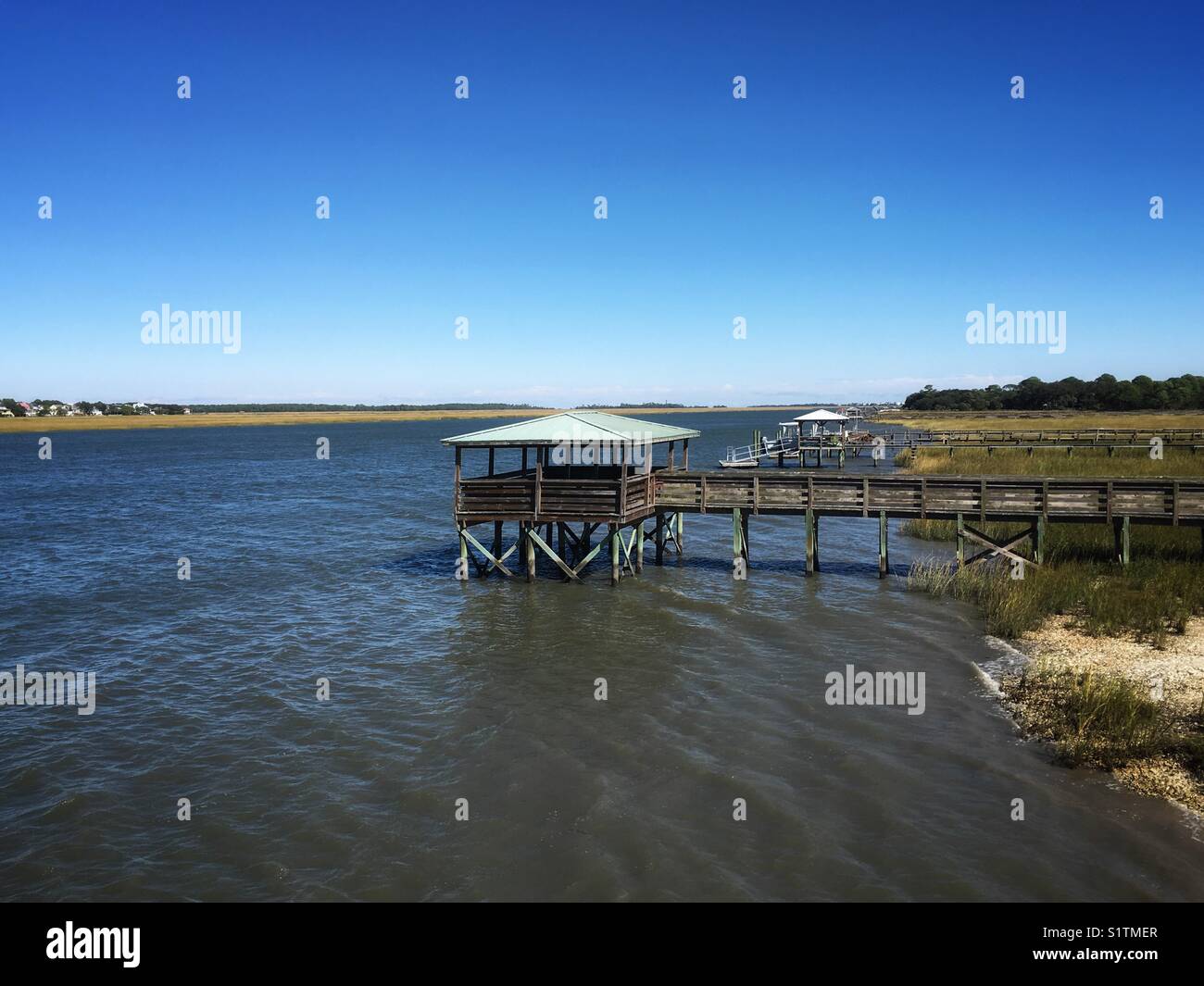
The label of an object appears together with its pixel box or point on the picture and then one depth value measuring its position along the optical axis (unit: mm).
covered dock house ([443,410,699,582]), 23531
